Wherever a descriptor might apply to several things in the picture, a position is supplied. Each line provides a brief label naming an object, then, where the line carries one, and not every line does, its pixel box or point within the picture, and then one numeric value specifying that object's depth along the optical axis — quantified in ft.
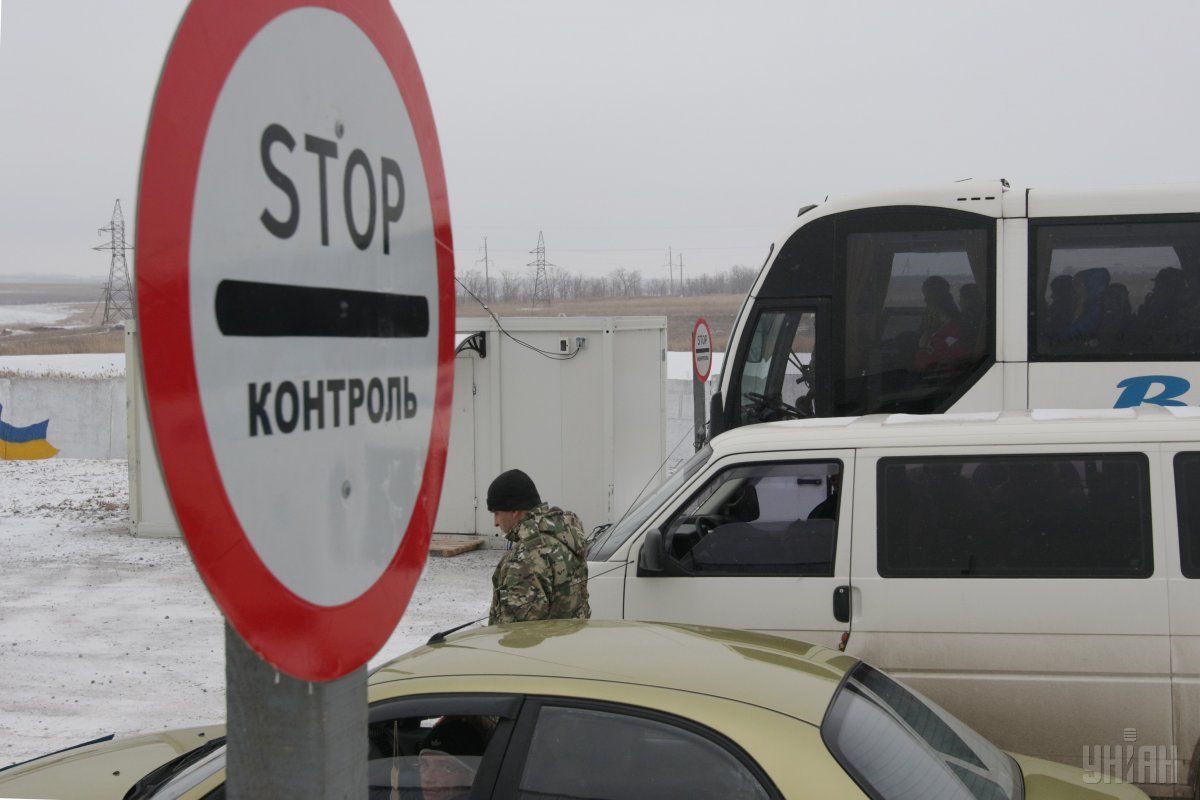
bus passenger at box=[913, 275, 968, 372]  30.42
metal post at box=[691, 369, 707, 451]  49.16
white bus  29.48
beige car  10.03
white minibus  17.01
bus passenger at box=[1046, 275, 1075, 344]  29.66
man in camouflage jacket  17.31
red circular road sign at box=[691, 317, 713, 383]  48.01
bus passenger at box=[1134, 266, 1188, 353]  29.40
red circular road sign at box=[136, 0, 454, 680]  3.47
